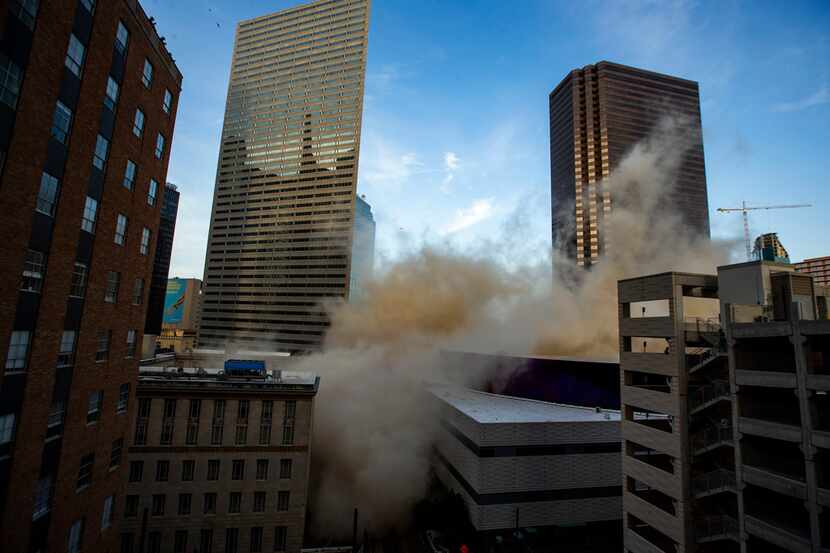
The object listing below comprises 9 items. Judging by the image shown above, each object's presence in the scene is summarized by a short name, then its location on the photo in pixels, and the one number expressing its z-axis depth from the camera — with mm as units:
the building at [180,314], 119731
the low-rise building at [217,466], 28828
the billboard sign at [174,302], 124438
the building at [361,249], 141500
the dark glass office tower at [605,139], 126125
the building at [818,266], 163750
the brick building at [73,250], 12875
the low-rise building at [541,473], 31922
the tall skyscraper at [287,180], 126188
